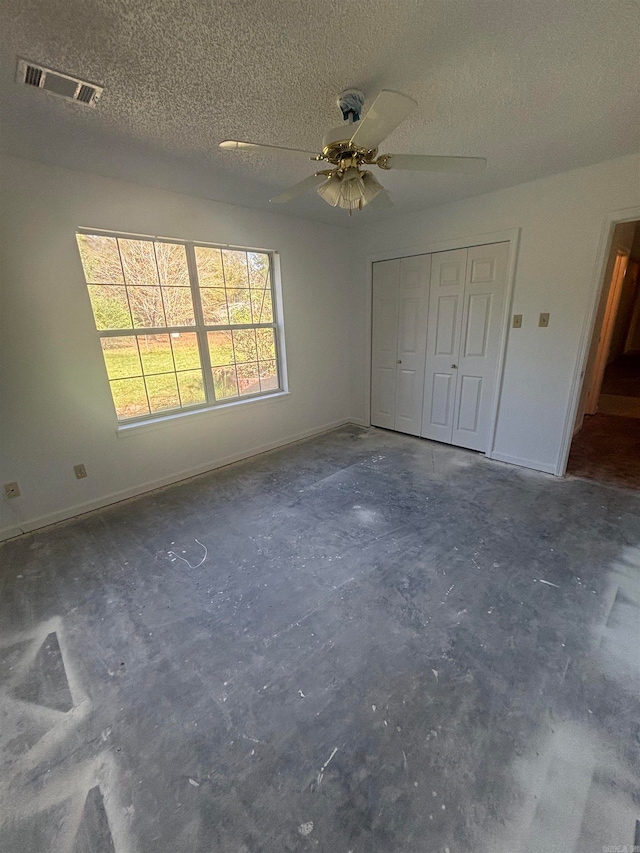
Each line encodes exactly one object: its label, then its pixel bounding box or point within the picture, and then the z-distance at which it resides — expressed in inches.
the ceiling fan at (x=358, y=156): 49.3
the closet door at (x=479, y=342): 126.0
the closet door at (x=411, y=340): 146.7
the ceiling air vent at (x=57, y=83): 56.7
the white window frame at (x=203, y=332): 112.1
